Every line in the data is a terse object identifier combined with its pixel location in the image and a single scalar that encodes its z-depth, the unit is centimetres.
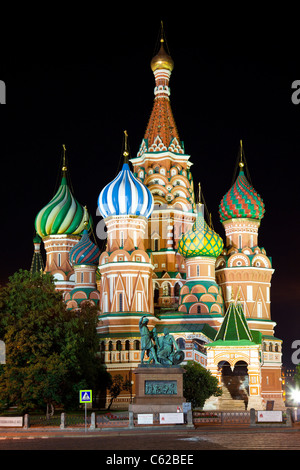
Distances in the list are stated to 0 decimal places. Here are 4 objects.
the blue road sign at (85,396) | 2875
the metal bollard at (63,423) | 2912
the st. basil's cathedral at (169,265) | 5197
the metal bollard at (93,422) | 2853
